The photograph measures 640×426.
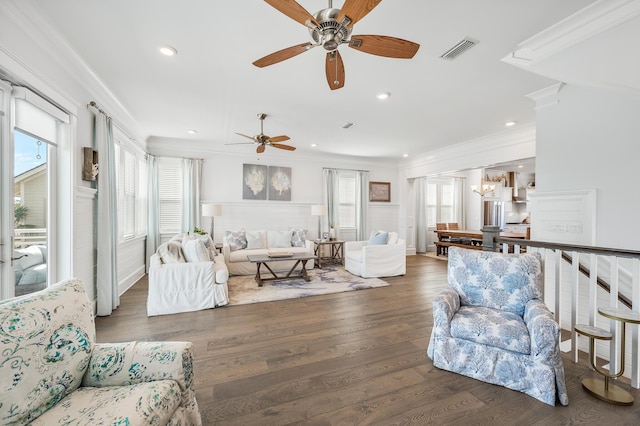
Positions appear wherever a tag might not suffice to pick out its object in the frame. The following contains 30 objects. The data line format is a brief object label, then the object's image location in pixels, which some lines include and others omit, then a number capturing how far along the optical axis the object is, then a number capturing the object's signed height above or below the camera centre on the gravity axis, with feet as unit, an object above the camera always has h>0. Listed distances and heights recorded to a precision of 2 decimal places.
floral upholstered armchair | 3.42 -2.44
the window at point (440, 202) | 28.76 +0.95
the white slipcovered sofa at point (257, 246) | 17.51 -2.61
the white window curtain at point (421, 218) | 27.55 -0.78
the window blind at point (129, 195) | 14.75 +0.83
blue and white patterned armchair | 6.07 -2.89
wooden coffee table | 15.12 -2.84
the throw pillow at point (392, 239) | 17.92 -1.93
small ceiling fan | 13.56 +3.62
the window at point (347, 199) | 24.89 +1.05
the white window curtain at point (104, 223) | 10.53 -0.55
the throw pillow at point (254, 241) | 19.07 -2.23
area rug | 13.19 -4.24
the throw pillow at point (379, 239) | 17.58 -1.88
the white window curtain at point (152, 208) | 17.88 +0.09
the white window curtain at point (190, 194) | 19.22 +1.13
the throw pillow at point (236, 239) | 18.54 -2.09
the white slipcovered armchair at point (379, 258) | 16.79 -3.06
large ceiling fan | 4.83 +3.62
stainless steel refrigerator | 29.25 -0.23
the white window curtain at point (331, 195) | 23.63 +1.33
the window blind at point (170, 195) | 19.12 +1.05
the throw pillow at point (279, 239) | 19.97 -2.18
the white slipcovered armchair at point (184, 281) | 11.02 -3.02
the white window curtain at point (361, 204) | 24.71 +0.58
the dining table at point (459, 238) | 22.63 -2.49
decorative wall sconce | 9.71 +1.59
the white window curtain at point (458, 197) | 29.60 +1.52
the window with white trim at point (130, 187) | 13.74 +1.33
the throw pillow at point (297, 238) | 20.28 -2.14
